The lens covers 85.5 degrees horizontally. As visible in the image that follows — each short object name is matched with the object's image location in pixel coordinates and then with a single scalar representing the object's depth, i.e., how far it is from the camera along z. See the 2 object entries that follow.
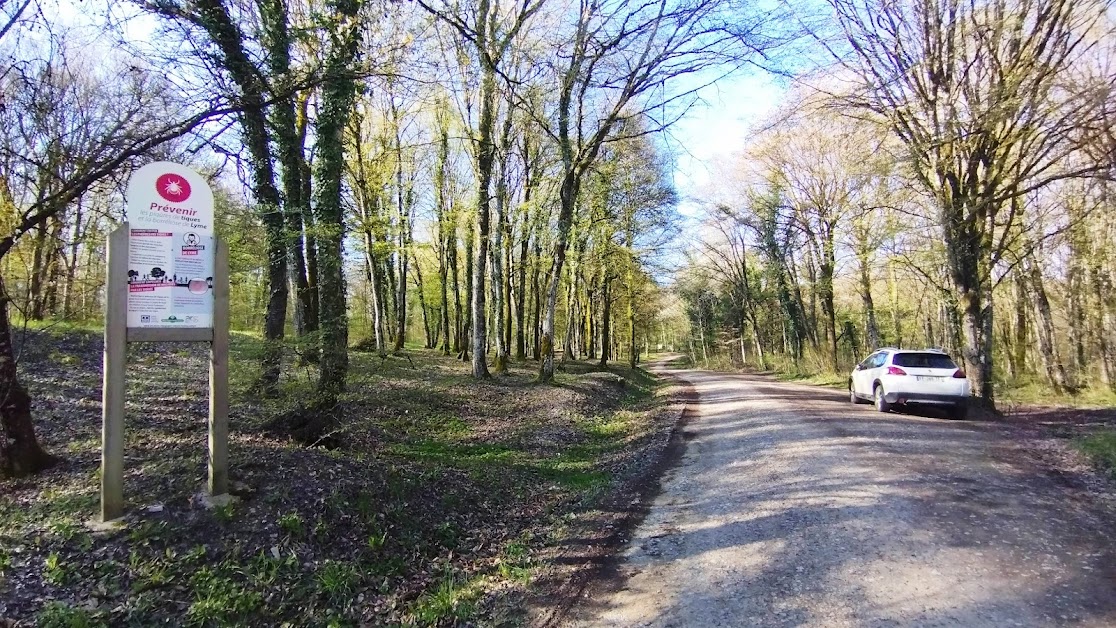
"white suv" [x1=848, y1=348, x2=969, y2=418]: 12.89
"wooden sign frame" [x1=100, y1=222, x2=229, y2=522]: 4.55
